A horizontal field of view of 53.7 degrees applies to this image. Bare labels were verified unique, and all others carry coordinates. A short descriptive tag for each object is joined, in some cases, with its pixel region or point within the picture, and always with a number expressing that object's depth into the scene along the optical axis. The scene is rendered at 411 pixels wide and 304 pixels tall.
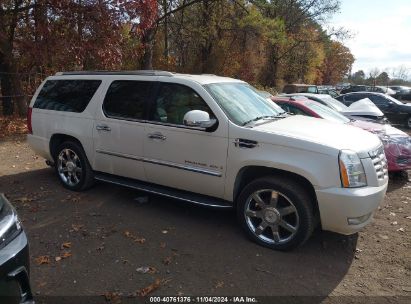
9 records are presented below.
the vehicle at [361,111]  10.27
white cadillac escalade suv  4.19
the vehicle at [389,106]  17.02
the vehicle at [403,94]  29.39
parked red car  7.51
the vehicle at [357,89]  33.91
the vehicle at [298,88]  28.11
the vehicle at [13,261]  2.69
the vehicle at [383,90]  31.14
